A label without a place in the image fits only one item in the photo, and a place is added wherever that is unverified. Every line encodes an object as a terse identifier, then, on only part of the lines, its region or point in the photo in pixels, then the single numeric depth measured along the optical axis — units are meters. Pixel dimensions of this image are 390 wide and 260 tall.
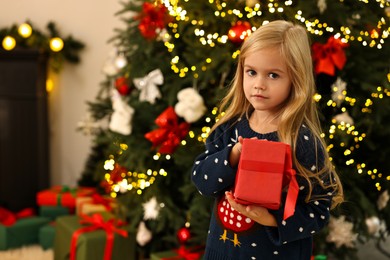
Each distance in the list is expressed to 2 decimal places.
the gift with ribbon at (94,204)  2.80
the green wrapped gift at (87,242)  2.41
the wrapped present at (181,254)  2.24
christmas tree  2.10
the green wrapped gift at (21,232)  2.94
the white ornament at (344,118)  2.07
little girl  1.16
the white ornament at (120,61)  2.63
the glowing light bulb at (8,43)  3.37
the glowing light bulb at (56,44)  3.53
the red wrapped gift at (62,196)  3.15
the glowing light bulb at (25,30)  3.47
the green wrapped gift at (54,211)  3.19
